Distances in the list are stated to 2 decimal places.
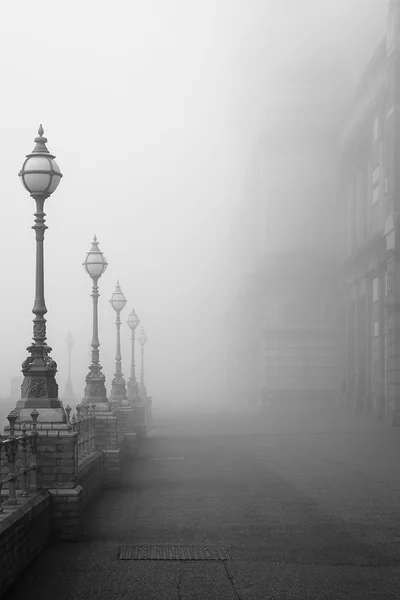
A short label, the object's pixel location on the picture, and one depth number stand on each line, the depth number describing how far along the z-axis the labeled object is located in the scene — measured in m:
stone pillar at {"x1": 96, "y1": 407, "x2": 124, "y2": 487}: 16.83
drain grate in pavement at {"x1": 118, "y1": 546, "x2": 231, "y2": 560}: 9.91
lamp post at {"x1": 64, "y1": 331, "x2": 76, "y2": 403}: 77.81
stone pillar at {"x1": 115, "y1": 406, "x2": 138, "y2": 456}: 23.50
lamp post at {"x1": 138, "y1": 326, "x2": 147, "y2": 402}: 53.72
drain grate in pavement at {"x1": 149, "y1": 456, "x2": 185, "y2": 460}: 23.00
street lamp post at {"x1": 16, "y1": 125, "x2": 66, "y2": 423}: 12.01
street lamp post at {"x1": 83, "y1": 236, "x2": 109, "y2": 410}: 20.33
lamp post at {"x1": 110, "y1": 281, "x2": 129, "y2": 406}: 29.05
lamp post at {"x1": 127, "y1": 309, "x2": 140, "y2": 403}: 39.22
